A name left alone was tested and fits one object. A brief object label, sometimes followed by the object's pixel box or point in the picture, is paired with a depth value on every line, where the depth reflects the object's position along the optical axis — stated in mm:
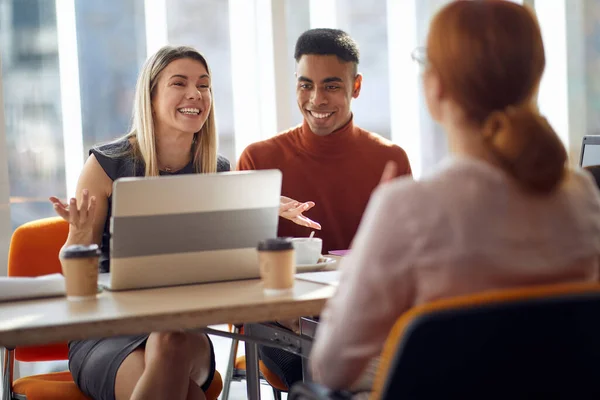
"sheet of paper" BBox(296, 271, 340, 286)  1828
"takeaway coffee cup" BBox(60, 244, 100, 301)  1701
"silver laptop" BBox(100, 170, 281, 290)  1727
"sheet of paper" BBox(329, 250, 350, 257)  2336
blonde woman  2035
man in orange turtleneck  3035
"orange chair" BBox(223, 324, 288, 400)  2740
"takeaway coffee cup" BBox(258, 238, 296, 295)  1711
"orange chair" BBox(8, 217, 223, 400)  2576
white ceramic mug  2064
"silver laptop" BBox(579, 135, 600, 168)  2508
